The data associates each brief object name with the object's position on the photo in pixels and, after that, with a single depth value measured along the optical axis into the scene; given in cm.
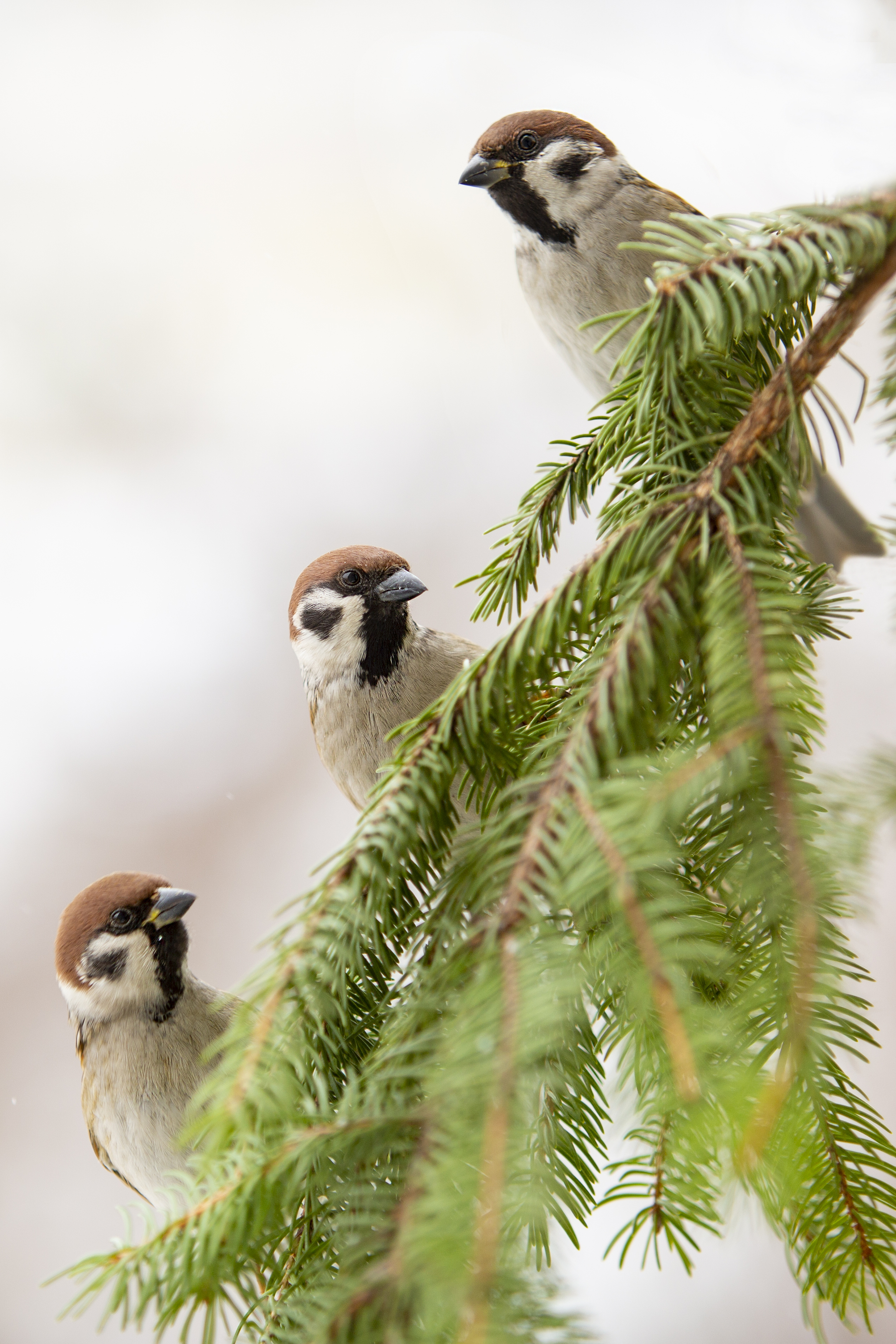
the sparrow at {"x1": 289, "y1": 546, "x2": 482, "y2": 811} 255
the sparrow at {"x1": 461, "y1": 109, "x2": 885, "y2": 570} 256
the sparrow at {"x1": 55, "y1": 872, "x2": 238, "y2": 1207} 256
